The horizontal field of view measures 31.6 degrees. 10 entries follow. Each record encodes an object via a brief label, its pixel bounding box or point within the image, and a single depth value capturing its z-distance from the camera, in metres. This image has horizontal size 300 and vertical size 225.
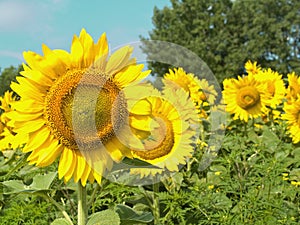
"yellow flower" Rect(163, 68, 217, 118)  3.94
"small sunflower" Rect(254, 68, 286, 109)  4.41
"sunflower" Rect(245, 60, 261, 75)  4.96
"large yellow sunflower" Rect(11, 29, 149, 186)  1.47
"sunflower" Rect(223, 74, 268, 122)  4.28
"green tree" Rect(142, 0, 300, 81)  25.38
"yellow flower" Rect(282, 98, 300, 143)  3.71
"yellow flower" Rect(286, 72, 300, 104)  4.17
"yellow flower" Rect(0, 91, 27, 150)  3.71
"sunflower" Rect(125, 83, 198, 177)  2.47
